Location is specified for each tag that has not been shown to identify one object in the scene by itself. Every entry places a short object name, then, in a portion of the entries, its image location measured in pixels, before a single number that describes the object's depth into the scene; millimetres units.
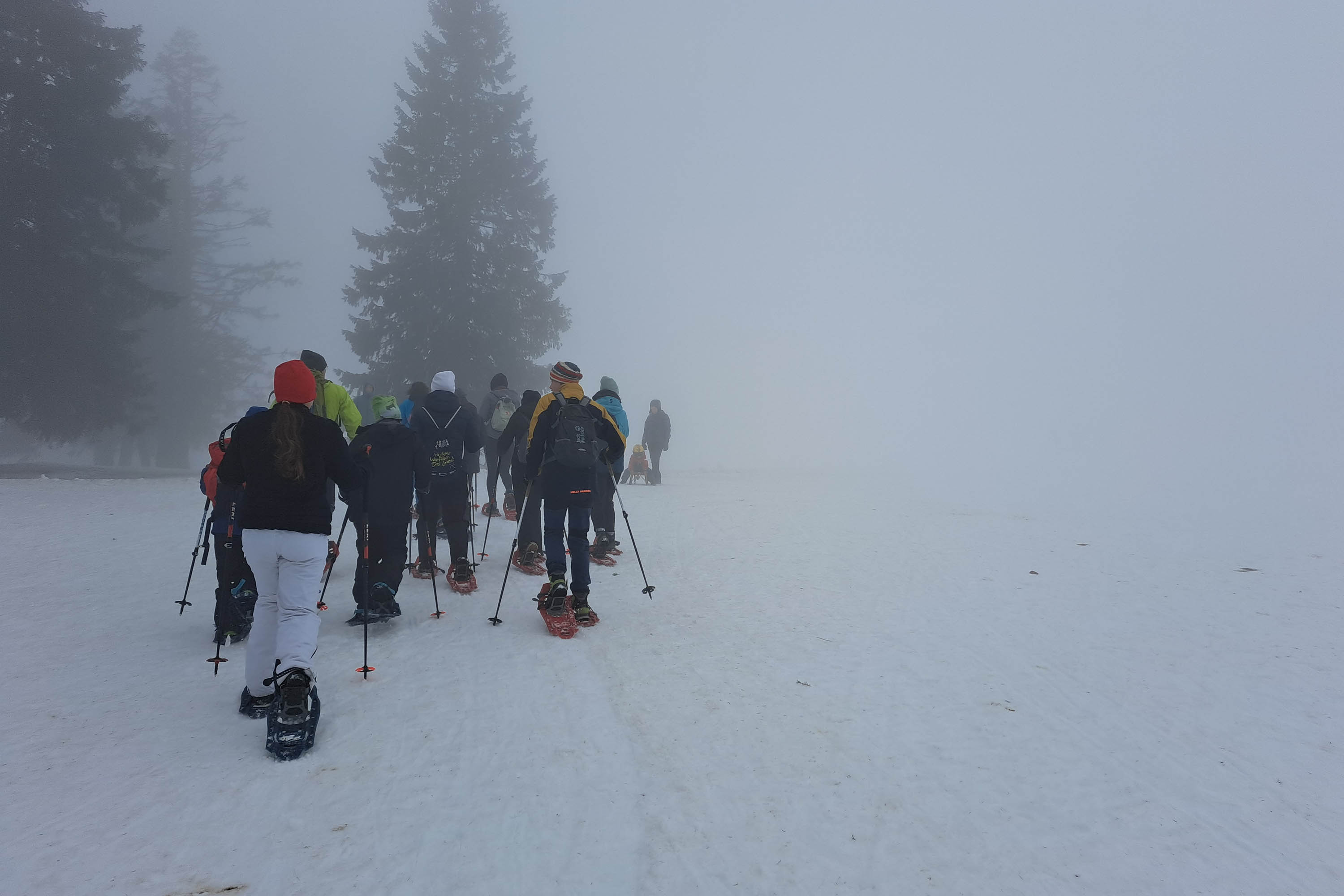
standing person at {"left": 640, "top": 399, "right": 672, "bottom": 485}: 18938
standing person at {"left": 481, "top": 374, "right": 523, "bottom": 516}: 10336
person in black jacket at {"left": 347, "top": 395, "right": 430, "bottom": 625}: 6312
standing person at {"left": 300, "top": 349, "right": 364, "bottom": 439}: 6801
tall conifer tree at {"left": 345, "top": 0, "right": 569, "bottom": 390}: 20250
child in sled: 20703
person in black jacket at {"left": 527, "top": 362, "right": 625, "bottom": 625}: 6254
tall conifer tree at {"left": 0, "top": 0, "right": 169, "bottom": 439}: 15523
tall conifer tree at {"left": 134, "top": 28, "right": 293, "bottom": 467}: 25469
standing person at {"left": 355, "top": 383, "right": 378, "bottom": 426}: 13742
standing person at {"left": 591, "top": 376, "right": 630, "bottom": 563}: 8844
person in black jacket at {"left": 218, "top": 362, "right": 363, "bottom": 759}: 4105
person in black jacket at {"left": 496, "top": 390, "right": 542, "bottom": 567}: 7539
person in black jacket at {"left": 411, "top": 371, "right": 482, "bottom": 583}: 7484
